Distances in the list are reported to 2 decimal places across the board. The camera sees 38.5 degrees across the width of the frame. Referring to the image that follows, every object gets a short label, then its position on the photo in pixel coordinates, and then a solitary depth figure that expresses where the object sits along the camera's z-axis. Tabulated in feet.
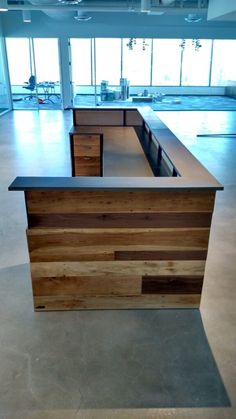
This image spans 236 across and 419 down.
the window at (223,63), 51.65
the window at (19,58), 36.81
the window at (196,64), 51.08
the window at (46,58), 37.29
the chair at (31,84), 43.23
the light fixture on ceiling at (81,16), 30.53
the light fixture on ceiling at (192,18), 31.32
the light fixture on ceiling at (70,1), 19.20
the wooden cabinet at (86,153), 14.25
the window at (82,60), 38.81
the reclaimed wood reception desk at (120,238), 6.62
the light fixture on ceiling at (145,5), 22.54
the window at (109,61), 46.19
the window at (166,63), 49.52
